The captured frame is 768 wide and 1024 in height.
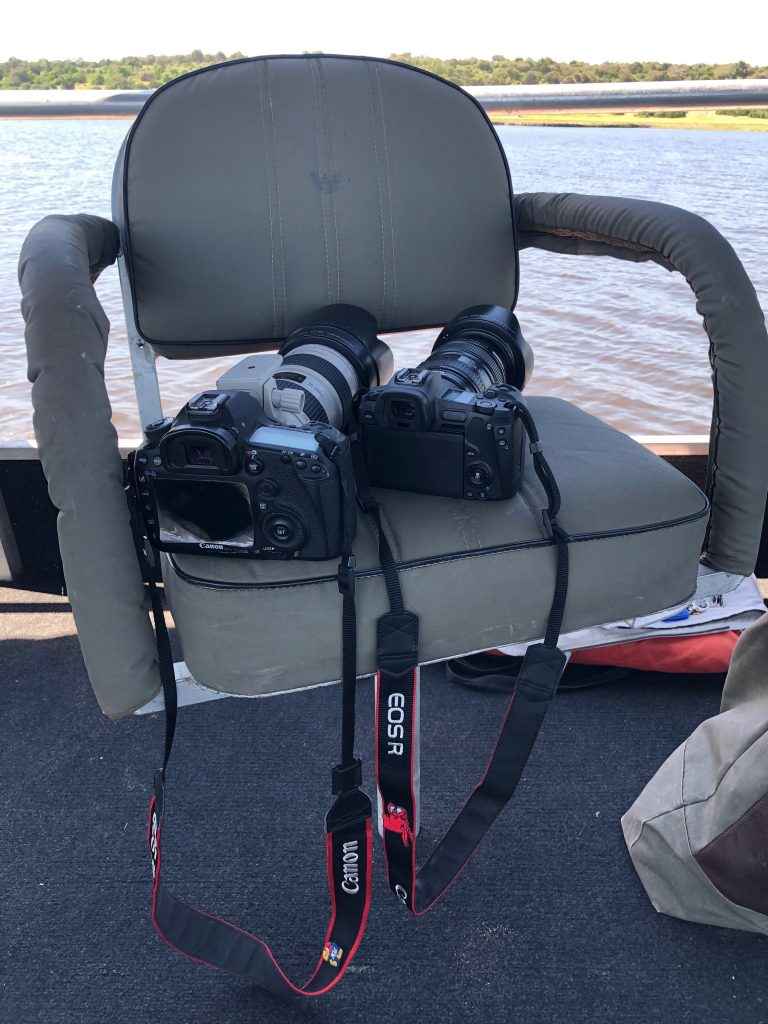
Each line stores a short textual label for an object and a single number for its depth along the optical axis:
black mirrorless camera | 0.75
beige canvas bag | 0.82
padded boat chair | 0.70
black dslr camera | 0.65
